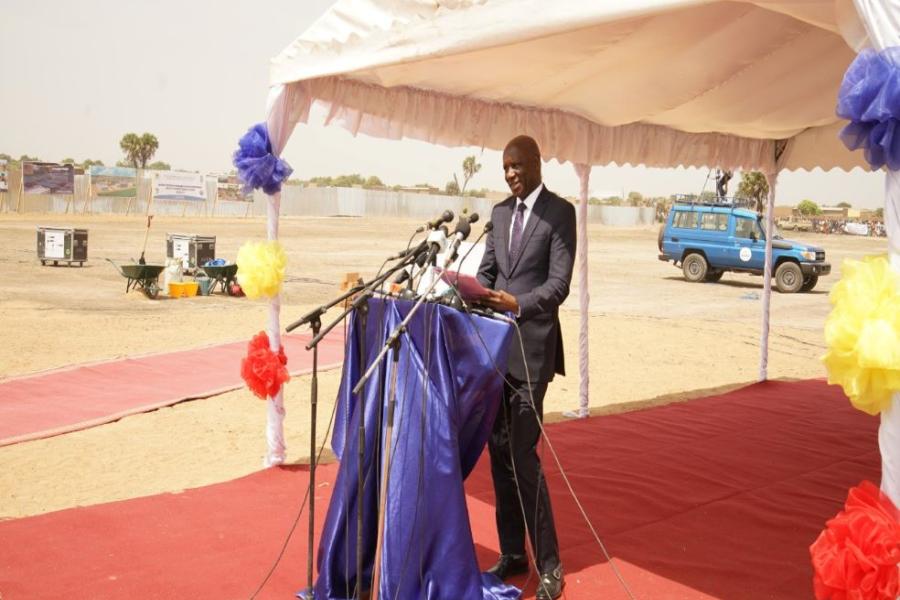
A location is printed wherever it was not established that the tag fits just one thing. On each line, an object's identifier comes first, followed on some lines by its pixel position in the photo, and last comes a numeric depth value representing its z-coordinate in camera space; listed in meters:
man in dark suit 3.70
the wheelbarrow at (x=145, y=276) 15.09
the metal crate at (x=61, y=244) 19.23
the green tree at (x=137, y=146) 68.06
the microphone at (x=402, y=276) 3.35
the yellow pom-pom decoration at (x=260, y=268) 5.47
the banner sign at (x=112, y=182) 41.09
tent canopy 4.13
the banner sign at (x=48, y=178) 38.03
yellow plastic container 15.85
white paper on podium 3.40
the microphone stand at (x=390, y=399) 2.88
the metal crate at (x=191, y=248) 17.45
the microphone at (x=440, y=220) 3.20
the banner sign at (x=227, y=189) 47.62
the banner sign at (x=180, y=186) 34.28
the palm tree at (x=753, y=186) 50.00
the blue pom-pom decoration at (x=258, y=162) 5.50
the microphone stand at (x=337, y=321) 3.06
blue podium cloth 3.38
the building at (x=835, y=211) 96.35
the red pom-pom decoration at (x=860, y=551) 2.43
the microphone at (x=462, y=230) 3.11
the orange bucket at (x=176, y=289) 15.73
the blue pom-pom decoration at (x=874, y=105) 2.44
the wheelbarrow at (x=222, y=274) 16.02
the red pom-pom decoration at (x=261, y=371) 5.59
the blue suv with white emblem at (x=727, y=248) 20.77
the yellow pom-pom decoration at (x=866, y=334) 2.39
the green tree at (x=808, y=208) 86.12
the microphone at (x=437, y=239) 3.11
